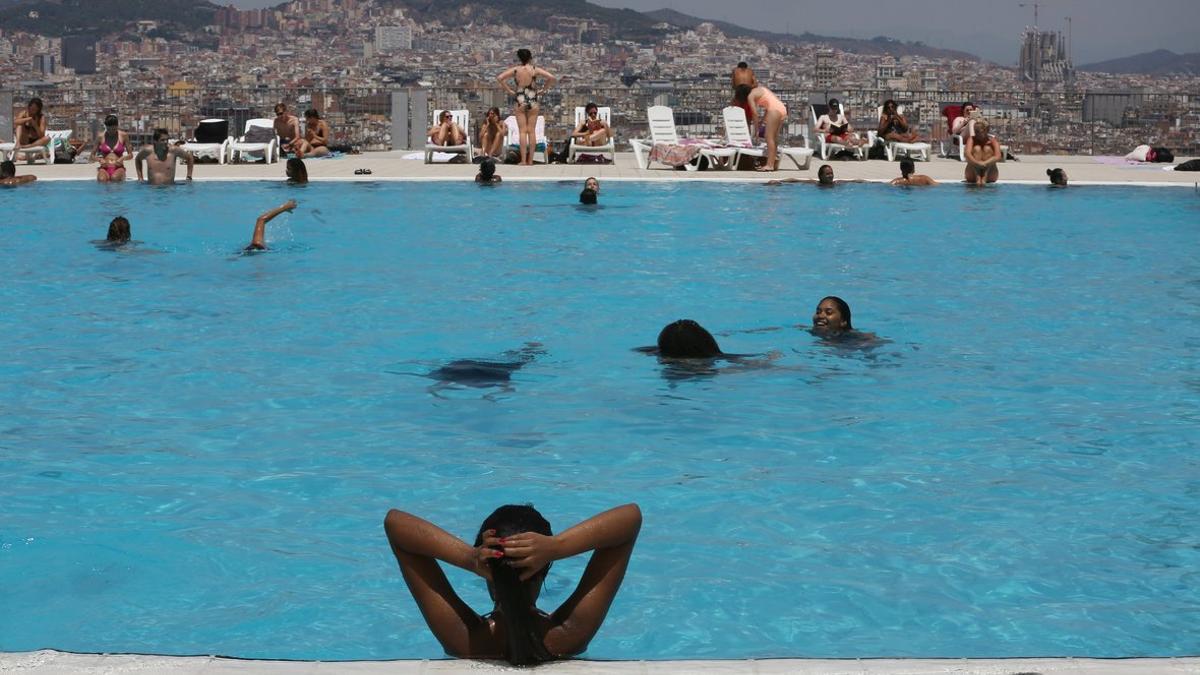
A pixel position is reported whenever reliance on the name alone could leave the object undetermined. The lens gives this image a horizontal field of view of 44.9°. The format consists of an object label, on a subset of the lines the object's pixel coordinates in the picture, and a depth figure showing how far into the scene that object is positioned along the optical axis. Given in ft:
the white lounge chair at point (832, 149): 77.71
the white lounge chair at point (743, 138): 70.23
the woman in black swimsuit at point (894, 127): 76.59
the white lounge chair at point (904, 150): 76.07
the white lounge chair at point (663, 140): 69.21
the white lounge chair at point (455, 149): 73.31
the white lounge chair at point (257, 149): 72.95
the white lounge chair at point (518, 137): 75.72
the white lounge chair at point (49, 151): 73.26
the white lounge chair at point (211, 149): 73.92
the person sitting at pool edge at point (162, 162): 60.75
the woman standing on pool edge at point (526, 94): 70.23
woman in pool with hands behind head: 10.92
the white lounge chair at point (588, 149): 73.56
